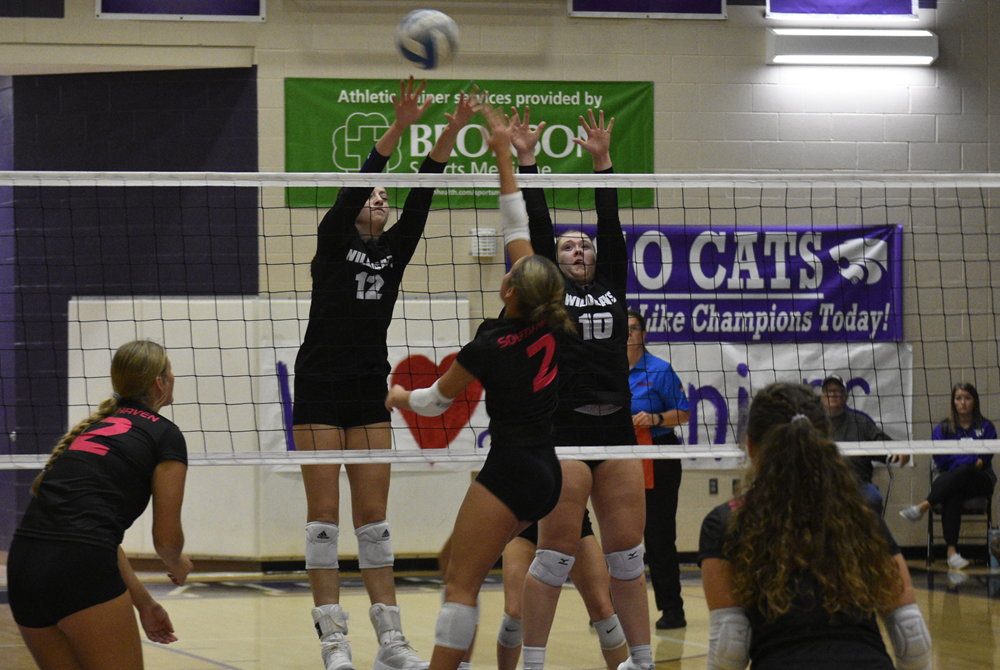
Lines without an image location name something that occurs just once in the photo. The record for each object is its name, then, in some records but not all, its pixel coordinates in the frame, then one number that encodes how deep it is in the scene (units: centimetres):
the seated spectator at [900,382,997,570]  1590
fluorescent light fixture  1714
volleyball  1009
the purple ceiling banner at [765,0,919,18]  1728
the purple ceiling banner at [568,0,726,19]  1711
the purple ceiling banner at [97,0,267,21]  1627
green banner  1656
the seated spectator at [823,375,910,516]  1540
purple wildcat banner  1705
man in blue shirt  1141
